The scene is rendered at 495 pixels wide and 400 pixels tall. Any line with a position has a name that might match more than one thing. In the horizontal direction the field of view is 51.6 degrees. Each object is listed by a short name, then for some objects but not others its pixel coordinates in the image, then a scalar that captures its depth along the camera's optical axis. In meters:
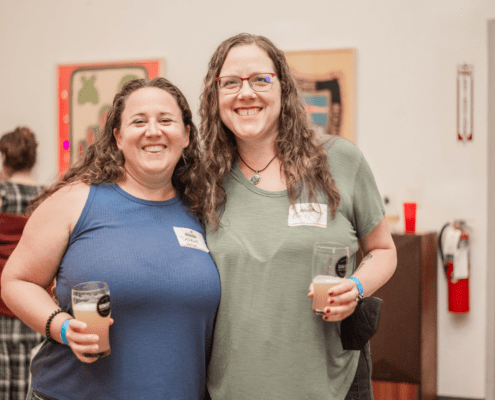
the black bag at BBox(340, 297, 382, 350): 1.49
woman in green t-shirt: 1.50
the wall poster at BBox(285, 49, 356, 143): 3.63
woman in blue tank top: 1.46
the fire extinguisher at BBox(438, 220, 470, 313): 3.34
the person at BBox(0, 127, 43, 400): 2.85
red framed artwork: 4.07
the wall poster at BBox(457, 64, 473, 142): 3.45
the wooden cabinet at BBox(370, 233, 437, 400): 3.09
